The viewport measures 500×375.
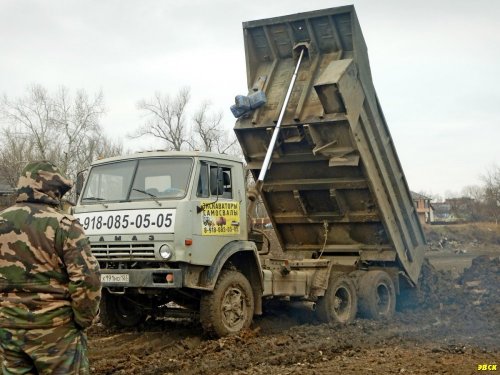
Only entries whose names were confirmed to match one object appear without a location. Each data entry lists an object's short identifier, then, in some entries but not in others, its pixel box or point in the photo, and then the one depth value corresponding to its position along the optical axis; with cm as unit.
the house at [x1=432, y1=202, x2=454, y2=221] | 7075
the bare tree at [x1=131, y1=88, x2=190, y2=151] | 4834
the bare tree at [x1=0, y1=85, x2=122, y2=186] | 4191
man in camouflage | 345
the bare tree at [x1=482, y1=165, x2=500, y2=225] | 5134
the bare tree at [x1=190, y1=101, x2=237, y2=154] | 4684
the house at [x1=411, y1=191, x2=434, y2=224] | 5870
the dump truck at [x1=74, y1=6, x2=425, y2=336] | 721
